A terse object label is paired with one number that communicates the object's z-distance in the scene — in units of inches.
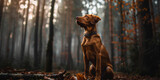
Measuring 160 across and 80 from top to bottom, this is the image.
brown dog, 134.9
